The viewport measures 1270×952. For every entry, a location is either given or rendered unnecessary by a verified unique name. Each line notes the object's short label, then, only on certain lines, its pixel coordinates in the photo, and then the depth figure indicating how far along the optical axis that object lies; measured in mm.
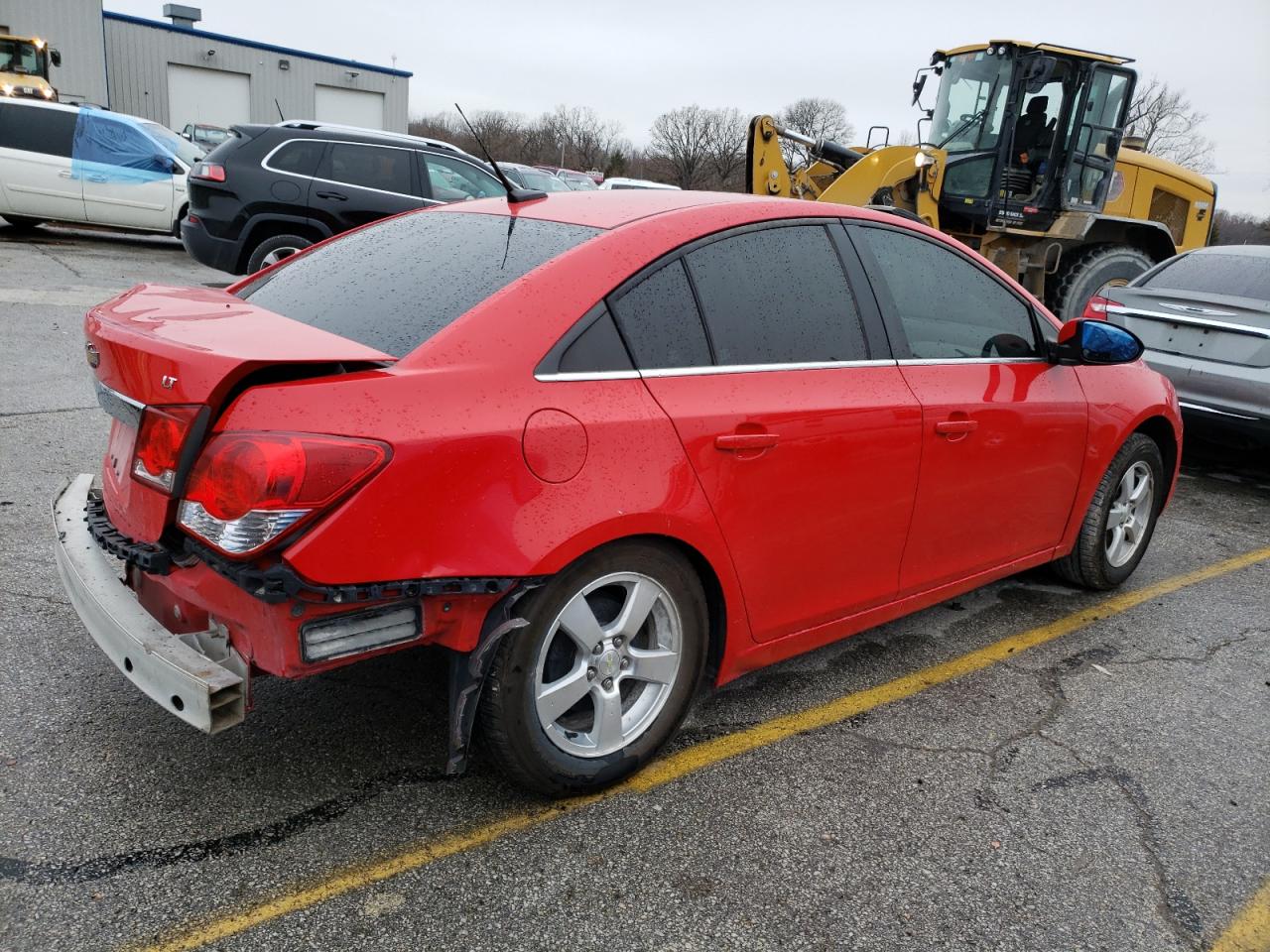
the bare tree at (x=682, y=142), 65312
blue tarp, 13414
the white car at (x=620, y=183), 22317
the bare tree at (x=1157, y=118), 57250
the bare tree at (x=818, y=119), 61062
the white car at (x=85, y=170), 13203
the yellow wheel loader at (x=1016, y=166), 10188
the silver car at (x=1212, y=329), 6156
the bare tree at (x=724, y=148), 61250
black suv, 9891
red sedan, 2146
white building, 34781
